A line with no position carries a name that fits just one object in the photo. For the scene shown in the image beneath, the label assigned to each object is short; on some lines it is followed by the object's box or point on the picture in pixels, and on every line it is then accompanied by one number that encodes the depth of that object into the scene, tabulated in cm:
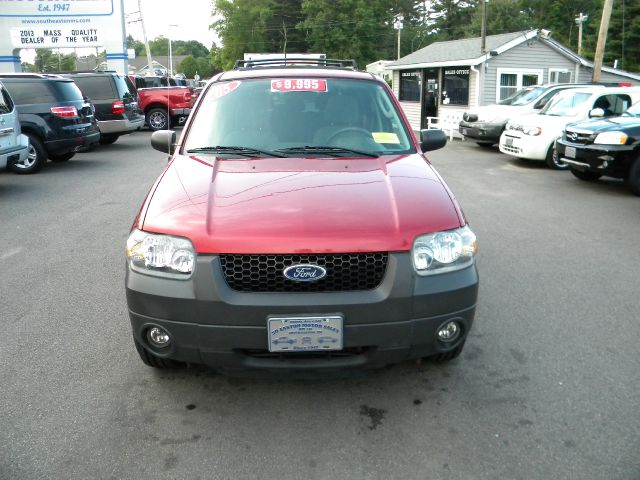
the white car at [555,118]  1252
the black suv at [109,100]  1606
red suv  278
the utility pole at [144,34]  3888
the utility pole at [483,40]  2202
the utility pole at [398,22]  5029
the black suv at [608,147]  908
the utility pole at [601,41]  1883
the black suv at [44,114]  1159
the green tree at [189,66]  9076
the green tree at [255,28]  6556
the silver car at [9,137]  916
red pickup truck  2114
